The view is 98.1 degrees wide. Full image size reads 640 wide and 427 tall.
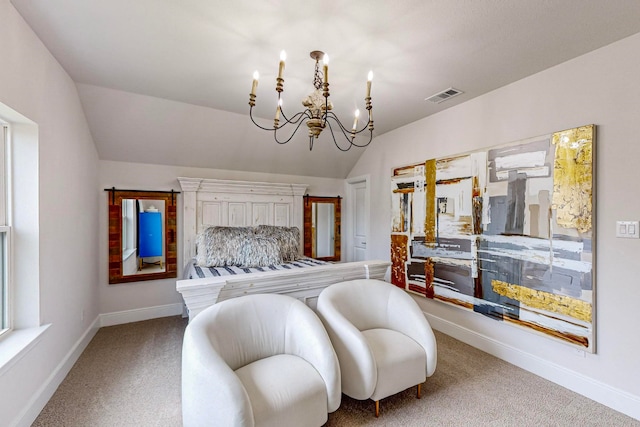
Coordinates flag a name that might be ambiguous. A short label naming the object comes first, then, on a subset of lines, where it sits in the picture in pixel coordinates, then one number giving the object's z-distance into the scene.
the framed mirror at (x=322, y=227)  4.71
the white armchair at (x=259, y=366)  1.38
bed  2.02
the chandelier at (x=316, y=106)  1.65
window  1.83
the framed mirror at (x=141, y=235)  3.47
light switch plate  1.93
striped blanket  3.03
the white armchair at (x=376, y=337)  1.82
